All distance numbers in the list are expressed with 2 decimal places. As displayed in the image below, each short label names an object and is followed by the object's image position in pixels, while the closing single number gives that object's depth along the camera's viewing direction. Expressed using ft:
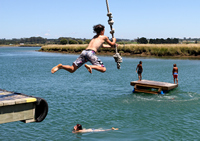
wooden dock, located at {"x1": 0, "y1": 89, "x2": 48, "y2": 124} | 32.01
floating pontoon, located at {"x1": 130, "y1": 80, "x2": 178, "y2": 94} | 85.25
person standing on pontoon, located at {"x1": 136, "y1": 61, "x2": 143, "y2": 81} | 96.53
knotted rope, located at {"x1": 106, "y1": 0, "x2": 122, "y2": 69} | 28.55
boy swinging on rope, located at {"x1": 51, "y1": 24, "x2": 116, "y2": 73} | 28.40
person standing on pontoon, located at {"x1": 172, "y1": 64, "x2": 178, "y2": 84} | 94.40
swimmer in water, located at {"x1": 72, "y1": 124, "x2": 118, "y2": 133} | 54.94
